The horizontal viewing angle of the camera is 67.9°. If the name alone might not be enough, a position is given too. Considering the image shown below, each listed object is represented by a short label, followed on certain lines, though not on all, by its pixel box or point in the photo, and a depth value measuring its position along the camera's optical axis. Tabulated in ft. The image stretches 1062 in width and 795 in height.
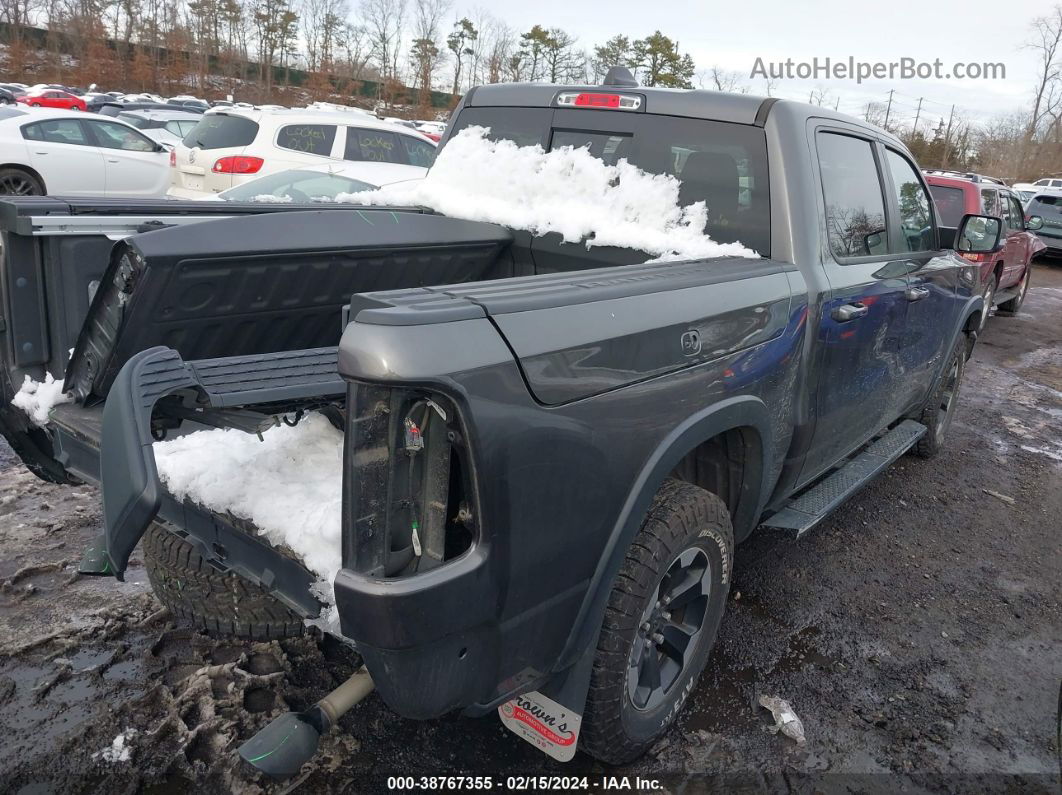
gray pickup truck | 5.60
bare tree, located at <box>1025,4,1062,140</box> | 165.99
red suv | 28.94
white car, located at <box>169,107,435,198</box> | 29.99
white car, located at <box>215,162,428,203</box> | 23.34
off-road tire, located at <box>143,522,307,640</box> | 7.71
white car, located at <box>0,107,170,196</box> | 38.58
